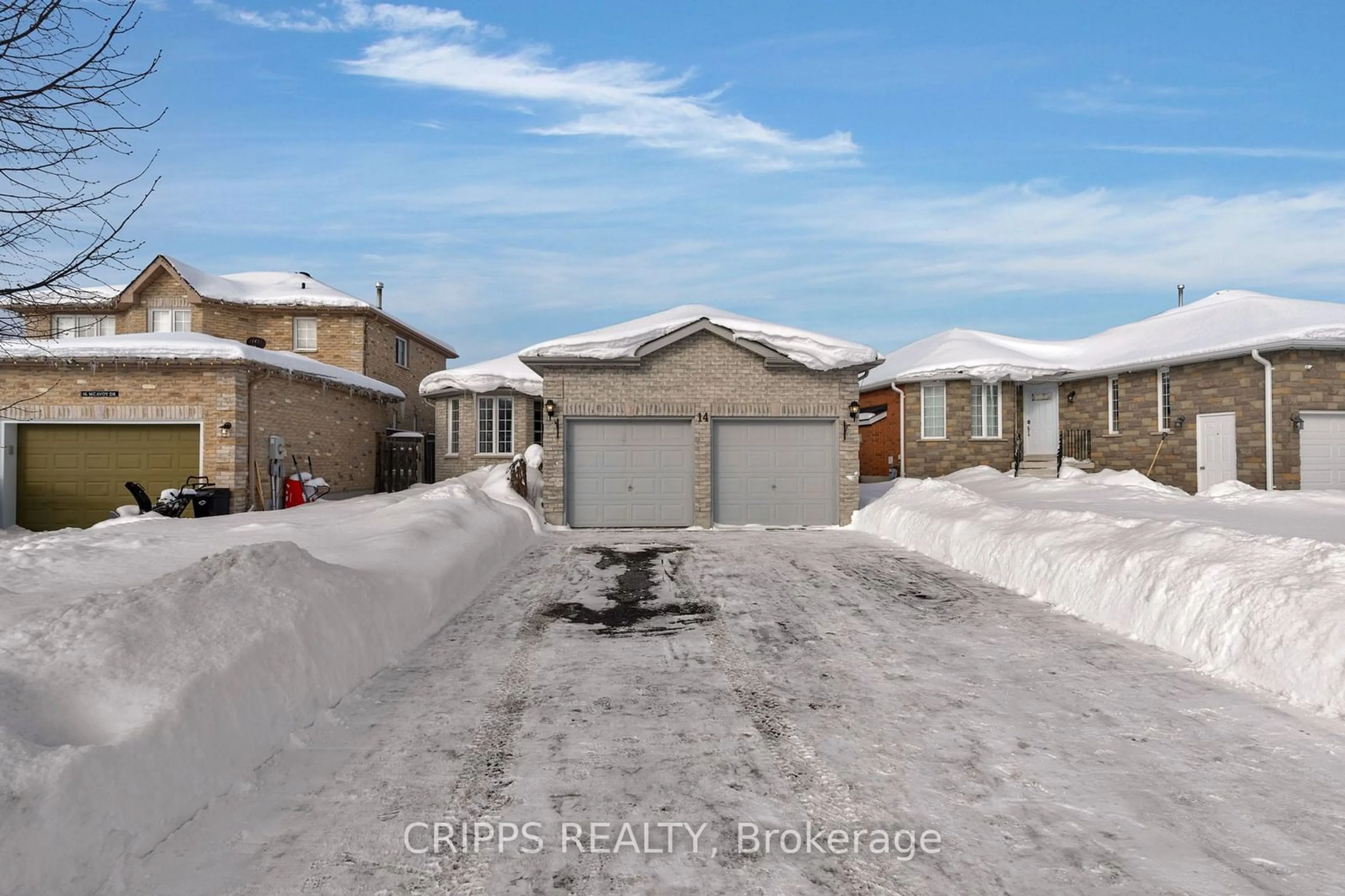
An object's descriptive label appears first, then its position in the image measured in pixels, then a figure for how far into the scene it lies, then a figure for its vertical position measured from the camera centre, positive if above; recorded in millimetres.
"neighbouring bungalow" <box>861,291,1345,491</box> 15633 +1448
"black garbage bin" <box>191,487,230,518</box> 14773 -1027
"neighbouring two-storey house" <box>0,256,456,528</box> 15492 +841
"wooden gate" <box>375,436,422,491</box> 23531 -352
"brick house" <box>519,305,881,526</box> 14562 +549
